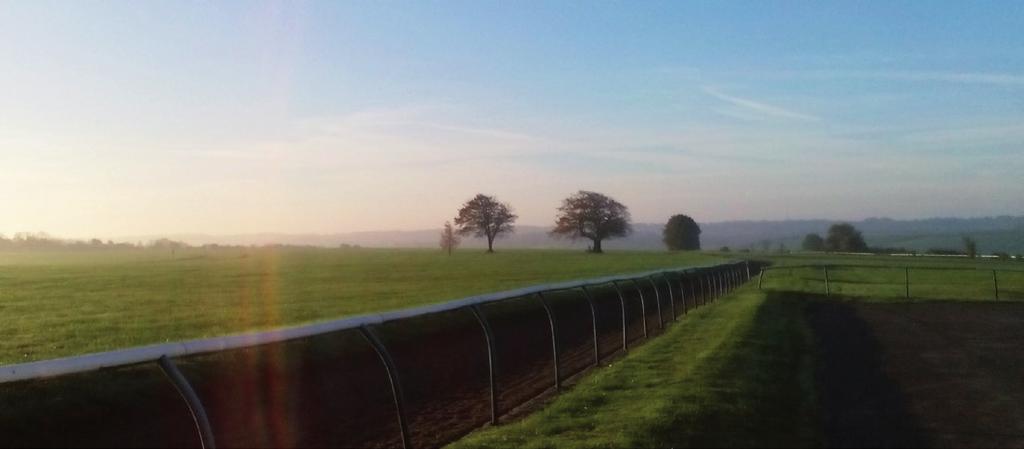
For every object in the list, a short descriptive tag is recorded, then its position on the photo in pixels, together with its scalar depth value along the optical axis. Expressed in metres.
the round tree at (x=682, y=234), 134.75
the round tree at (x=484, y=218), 114.38
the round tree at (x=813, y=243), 133.00
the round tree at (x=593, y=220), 115.31
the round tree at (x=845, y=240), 124.56
